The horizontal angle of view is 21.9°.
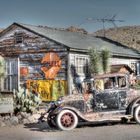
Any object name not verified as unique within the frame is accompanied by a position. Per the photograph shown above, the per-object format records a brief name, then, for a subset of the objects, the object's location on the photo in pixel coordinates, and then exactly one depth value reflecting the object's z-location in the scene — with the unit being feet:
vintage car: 41.66
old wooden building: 68.68
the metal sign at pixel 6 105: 47.88
